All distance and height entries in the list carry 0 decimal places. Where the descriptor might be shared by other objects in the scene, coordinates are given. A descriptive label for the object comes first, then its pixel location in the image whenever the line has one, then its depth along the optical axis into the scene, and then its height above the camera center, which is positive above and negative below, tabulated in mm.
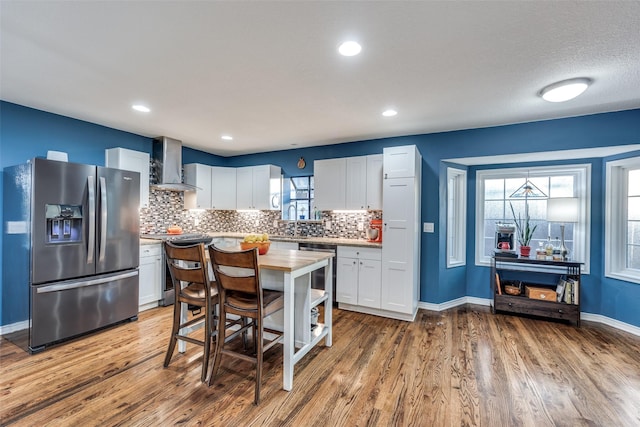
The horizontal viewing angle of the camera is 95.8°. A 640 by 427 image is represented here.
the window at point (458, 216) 4336 -9
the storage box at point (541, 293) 3624 -977
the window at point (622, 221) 3379 -40
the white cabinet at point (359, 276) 3820 -839
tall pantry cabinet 3607 -201
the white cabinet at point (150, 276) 3734 -854
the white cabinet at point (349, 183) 4145 +472
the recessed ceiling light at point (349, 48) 1957 +1152
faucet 4977 -129
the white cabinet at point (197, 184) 4930 +498
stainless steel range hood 4371 +746
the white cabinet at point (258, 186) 5078 +480
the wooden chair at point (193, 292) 2262 -681
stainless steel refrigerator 2693 -363
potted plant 3871 -210
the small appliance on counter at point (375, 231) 4156 -238
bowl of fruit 2643 -276
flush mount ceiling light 2410 +1093
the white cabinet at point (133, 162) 3823 +670
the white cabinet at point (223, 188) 5215 +455
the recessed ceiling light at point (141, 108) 3116 +1145
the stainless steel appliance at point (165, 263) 3980 -690
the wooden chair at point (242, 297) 2018 -647
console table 3496 -900
